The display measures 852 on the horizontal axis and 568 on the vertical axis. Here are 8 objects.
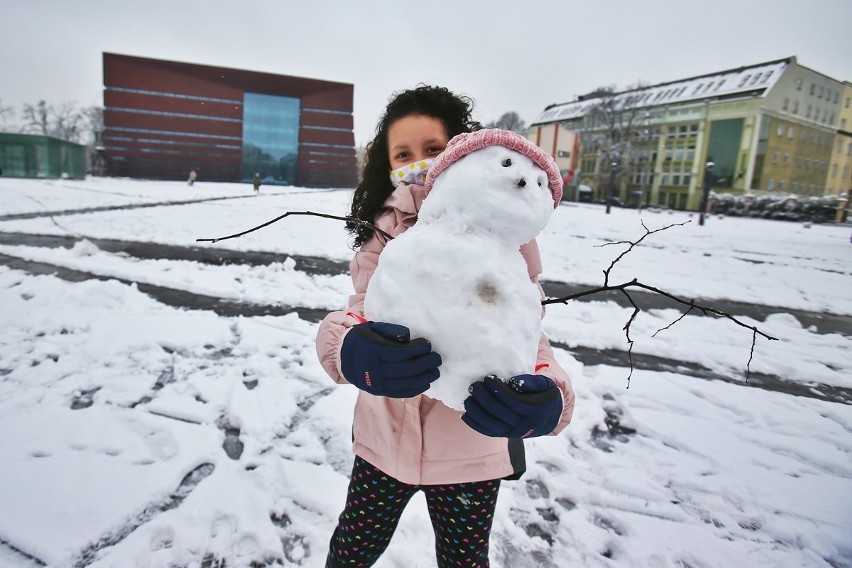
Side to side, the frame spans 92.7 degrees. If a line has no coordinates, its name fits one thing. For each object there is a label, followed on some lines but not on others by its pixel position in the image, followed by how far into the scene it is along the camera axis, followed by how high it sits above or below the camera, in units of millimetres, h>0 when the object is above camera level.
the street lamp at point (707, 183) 17688 +2515
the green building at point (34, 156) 24766 +2196
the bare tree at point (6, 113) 48772 +9353
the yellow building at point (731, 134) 37562 +10678
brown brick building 40969 +8454
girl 1213 -690
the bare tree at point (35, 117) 55562 +10102
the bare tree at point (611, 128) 36531 +10042
